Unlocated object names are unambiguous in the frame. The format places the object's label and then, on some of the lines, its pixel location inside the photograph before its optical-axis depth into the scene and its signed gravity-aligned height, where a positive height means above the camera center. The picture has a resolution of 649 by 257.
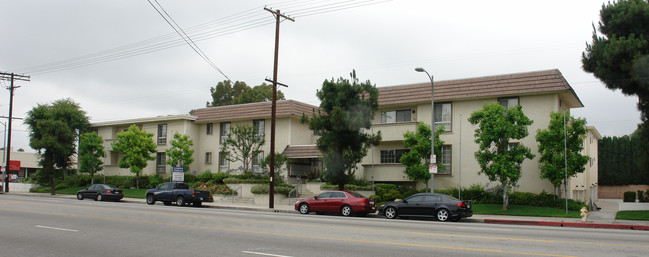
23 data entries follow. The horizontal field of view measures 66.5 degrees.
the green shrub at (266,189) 32.97 -1.68
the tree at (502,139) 25.00 +1.50
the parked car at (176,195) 29.83 -2.00
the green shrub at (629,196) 36.34 -1.83
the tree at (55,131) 45.72 +2.70
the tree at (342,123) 26.97 +2.34
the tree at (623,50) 22.00 +5.55
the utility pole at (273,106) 28.33 +3.35
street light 24.23 +0.56
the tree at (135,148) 41.22 +1.14
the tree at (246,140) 35.12 +1.70
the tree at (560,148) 24.53 +1.11
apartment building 28.22 +2.95
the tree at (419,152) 28.83 +0.87
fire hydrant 20.44 -1.81
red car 23.61 -1.89
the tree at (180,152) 40.12 +0.79
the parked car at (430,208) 21.02 -1.78
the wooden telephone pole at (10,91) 47.56 +6.47
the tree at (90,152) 45.38 +0.75
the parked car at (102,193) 34.56 -2.27
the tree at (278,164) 34.62 +0.01
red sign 65.93 -0.90
